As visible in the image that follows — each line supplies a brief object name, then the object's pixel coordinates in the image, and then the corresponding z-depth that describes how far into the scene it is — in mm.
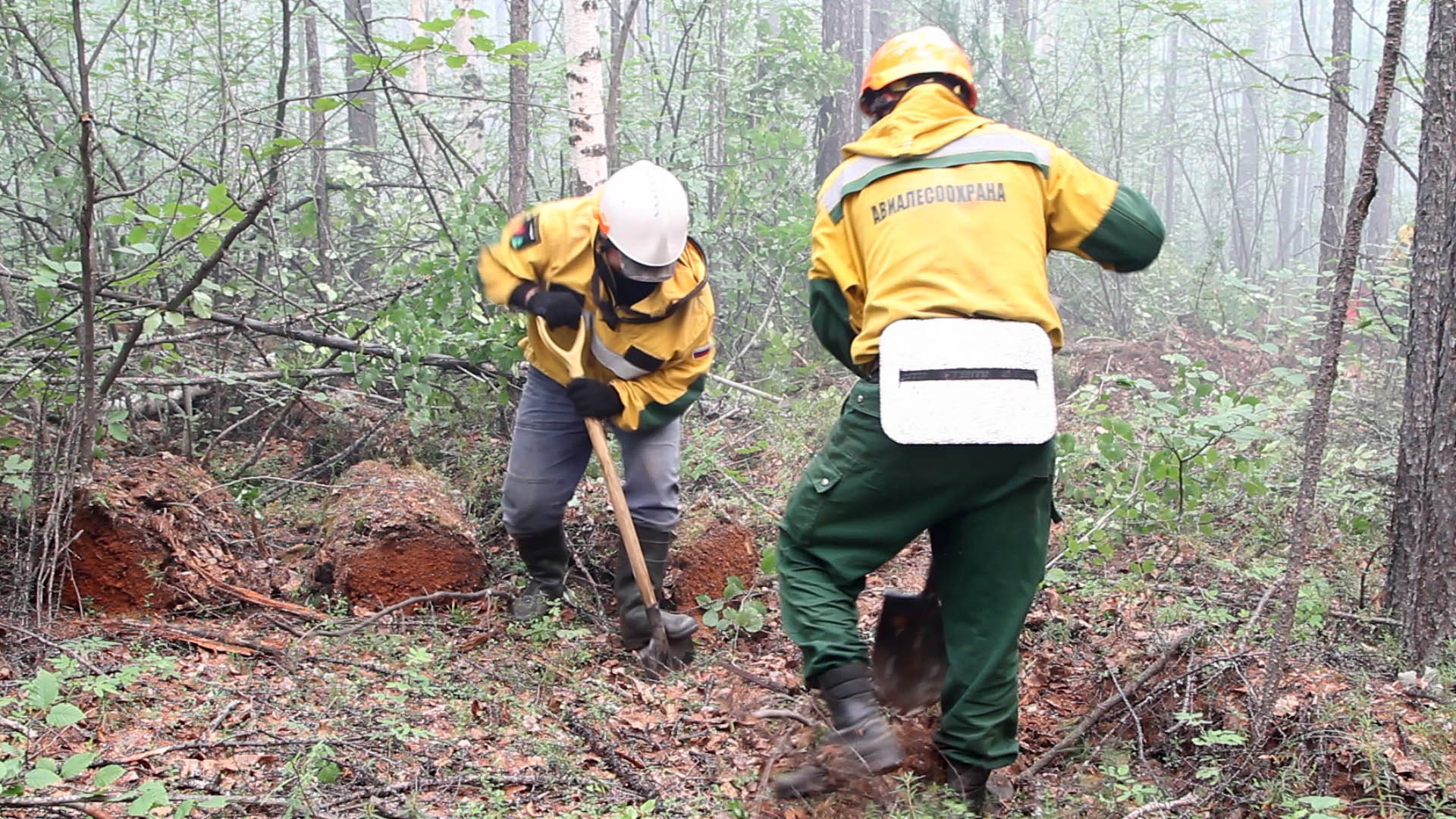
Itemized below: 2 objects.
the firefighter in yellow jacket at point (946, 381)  2705
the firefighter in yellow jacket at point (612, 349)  3982
